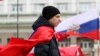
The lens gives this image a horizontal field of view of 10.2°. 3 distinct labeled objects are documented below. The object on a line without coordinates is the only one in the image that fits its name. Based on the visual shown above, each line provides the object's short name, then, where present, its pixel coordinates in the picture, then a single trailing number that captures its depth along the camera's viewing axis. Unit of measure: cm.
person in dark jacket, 447
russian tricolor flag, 1029
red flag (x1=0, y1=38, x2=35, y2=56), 442
